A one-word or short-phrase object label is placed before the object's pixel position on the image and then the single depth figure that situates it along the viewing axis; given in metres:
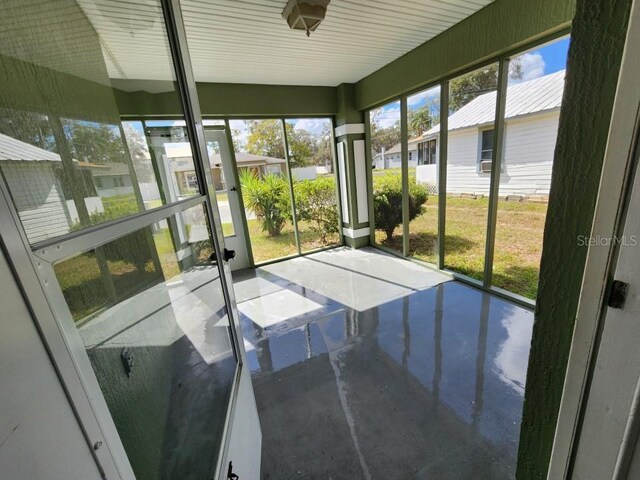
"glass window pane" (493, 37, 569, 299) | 2.20
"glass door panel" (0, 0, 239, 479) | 0.42
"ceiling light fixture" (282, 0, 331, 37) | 1.95
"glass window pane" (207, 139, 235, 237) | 3.91
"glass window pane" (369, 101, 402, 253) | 3.93
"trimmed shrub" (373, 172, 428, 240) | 3.84
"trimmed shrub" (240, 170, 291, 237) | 4.29
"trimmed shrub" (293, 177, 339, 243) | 4.69
